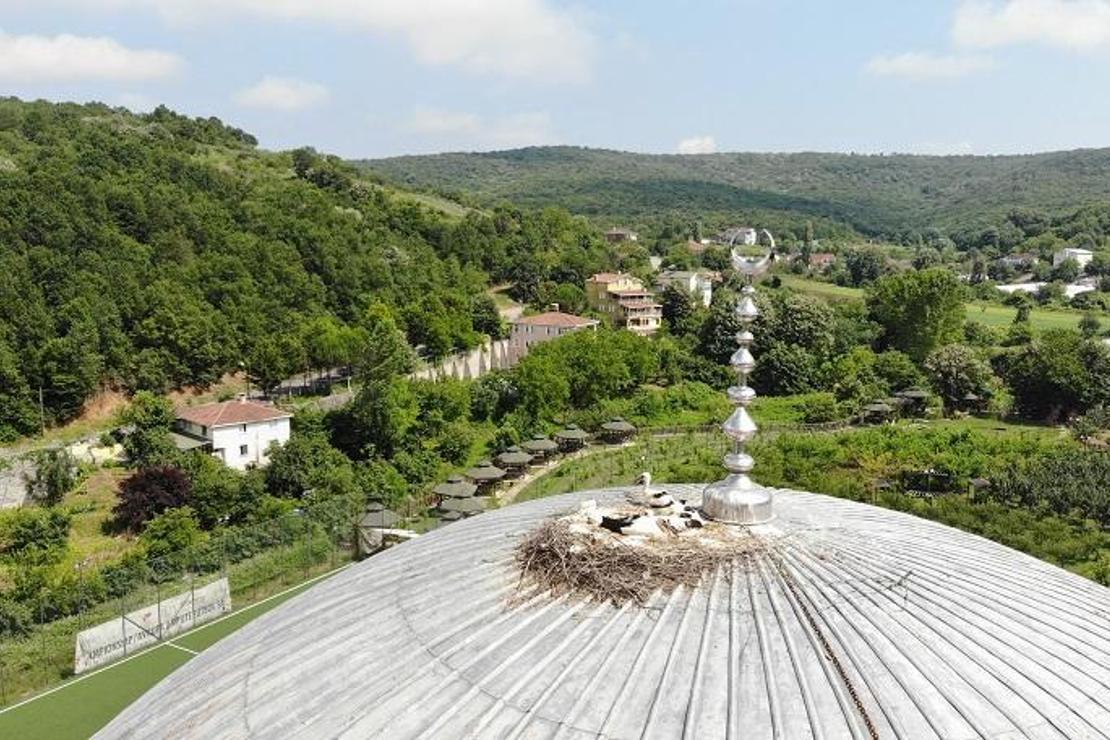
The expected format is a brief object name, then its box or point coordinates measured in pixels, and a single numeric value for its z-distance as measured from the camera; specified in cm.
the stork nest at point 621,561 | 716
